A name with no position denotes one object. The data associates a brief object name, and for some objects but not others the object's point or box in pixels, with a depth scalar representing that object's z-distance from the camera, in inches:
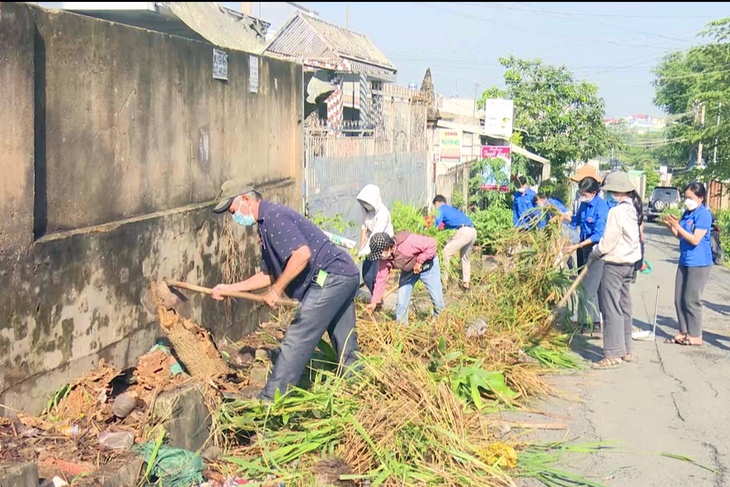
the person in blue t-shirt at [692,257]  328.2
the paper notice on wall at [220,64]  276.5
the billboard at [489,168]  773.3
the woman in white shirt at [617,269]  296.0
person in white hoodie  331.3
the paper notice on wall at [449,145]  761.0
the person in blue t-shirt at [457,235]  415.5
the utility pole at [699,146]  1174.5
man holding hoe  209.8
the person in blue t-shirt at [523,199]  502.3
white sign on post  1003.3
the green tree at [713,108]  960.9
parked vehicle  1540.4
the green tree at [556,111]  1075.9
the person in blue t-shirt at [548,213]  346.3
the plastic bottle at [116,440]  170.9
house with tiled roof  580.1
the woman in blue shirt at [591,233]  333.7
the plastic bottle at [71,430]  173.0
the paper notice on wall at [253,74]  313.1
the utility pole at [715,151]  967.8
